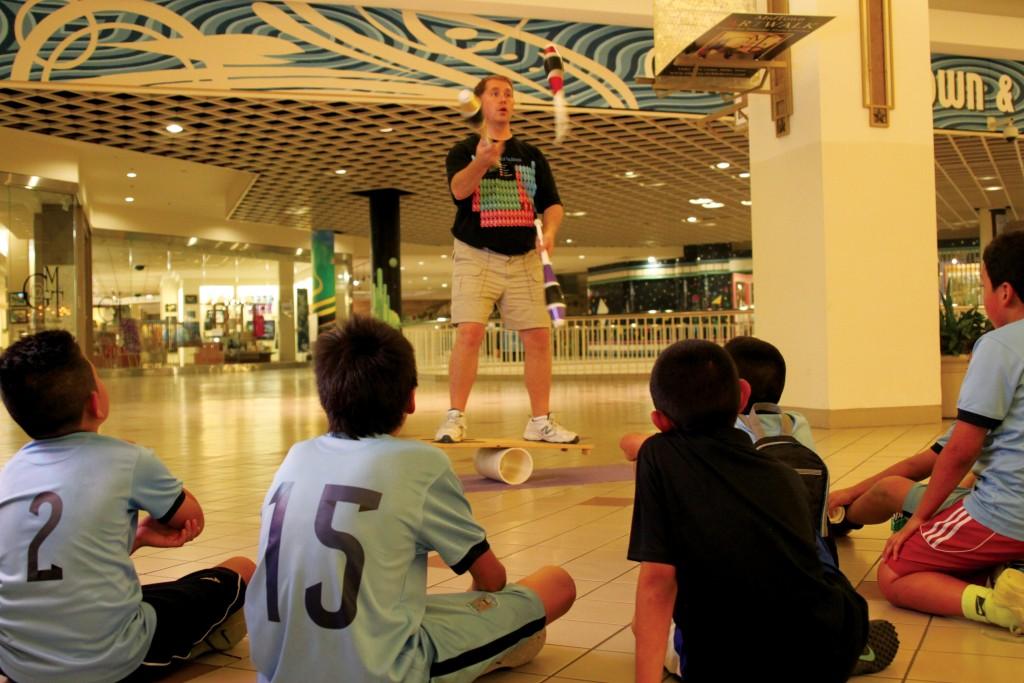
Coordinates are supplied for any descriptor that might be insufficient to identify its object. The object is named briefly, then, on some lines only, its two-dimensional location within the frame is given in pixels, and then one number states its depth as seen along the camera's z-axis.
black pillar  15.66
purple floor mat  4.46
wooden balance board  4.18
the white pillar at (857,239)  6.43
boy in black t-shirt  1.57
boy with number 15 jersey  1.54
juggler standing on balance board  4.23
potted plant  6.93
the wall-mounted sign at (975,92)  11.49
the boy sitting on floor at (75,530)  1.74
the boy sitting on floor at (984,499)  2.12
